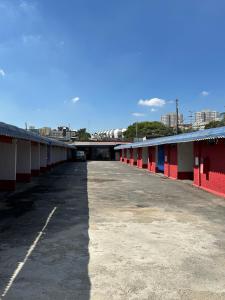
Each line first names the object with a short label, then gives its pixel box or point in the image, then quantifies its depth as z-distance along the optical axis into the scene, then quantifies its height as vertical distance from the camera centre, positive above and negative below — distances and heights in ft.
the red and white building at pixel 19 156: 34.70 +0.13
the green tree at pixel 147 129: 220.53 +27.44
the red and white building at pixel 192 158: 34.33 -0.38
